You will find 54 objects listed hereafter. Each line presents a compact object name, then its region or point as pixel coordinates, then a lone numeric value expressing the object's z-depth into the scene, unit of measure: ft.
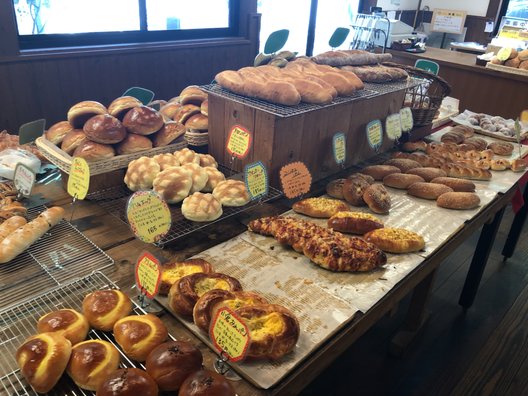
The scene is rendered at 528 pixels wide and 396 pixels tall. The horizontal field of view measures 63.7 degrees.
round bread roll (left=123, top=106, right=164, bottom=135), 6.07
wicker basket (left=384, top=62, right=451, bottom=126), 9.00
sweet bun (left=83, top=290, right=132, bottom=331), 3.55
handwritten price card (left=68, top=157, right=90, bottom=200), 4.96
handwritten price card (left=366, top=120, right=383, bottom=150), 7.42
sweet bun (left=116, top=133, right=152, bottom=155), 5.93
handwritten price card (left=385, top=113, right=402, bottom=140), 7.95
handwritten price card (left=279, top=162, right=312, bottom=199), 5.89
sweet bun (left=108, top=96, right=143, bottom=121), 6.20
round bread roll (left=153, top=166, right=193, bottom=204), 5.36
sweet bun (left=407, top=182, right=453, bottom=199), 6.64
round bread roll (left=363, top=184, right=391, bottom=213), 6.07
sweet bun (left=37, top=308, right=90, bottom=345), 3.37
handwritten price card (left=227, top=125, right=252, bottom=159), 5.86
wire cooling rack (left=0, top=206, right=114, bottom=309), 4.08
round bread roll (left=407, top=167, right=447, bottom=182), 7.20
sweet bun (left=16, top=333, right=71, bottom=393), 3.01
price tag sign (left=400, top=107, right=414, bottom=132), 8.49
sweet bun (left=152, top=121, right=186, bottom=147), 6.34
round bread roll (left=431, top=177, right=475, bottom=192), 6.87
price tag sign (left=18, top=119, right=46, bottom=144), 6.18
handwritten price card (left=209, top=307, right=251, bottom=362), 3.17
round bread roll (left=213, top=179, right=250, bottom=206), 5.44
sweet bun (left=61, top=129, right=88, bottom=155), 5.75
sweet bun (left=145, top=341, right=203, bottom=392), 3.06
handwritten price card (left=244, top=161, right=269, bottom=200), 5.36
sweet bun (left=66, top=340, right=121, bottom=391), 3.04
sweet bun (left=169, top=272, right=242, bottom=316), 3.79
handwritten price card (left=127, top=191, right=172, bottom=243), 4.31
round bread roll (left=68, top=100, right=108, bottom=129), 5.96
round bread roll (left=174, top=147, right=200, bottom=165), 6.02
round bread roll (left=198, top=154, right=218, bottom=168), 6.17
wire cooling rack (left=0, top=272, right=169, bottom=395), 3.11
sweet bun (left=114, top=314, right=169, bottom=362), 3.30
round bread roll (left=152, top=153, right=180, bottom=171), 5.80
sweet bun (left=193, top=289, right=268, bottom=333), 3.61
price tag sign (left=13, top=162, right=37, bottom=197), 5.47
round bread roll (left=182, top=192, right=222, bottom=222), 5.07
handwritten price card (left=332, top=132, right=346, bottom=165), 6.72
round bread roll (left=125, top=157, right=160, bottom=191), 5.56
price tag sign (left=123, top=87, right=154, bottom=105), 7.88
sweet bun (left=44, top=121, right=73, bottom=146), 5.99
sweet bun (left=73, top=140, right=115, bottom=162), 5.52
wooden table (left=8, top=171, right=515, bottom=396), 3.54
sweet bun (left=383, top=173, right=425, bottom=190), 6.92
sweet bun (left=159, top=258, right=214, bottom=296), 4.13
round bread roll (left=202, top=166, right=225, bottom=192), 5.77
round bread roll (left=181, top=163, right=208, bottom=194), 5.61
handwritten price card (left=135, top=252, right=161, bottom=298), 3.83
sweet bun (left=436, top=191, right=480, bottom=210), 6.39
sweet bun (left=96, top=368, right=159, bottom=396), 2.83
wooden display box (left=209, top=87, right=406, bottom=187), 6.01
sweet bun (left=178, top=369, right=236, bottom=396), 2.92
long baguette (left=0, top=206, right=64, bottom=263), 4.34
